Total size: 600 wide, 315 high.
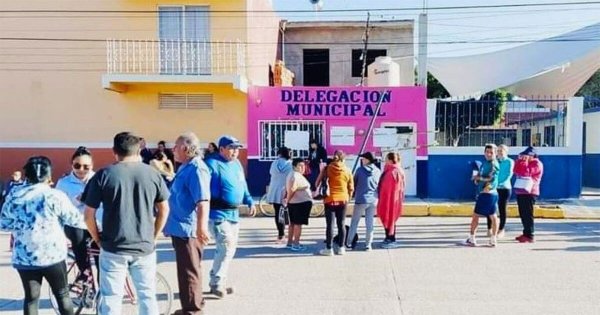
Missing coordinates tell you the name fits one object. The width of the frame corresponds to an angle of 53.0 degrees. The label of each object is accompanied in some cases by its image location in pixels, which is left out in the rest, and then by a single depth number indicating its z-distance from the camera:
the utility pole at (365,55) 23.63
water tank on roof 18.50
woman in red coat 10.09
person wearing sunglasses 6.01
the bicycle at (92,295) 6.06
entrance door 17.53
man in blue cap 6.69
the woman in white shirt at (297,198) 9.59
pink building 17.58
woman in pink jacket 10.52
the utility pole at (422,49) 20.61
